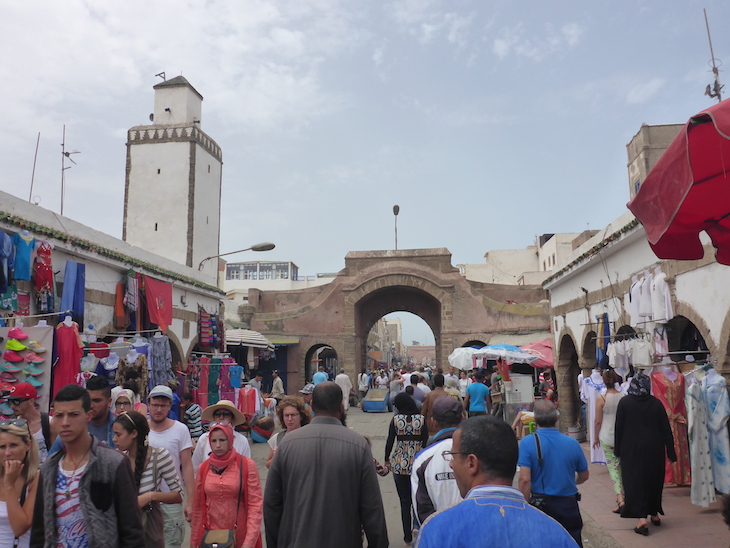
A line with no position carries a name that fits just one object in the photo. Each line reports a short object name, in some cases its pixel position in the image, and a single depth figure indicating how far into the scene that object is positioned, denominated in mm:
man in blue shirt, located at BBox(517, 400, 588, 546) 4051
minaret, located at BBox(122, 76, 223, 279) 25219
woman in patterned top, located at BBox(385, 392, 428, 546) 5652
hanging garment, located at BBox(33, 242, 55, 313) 7988
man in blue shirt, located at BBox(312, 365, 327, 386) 12304
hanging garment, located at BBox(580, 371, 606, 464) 9039
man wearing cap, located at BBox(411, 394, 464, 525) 3707
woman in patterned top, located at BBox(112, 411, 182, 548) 3484
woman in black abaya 5945
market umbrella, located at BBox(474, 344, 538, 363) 14134
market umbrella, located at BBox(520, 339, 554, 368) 15979
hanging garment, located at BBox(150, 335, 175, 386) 10156
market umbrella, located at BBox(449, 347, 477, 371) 16484
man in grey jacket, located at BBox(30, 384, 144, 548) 2646
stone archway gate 24625
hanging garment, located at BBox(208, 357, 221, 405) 13436
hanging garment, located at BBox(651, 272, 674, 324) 7699
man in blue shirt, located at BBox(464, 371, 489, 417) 11016
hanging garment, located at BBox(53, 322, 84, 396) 7688
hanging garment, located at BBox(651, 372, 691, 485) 7203
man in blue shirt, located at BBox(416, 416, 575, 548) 1802
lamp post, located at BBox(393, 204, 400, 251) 31350
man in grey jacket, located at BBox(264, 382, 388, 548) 3086
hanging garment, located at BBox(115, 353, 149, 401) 9023
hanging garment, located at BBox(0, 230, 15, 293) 7191
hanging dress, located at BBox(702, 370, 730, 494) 6203
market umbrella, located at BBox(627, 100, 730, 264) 3020
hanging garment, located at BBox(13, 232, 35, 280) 7586
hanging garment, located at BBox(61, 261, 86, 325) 8727
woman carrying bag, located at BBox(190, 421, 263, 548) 3711
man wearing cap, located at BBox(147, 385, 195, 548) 4406
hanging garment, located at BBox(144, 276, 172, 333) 11414
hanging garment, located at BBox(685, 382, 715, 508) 6301
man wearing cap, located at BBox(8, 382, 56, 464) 4059
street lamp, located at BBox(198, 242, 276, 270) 15500
